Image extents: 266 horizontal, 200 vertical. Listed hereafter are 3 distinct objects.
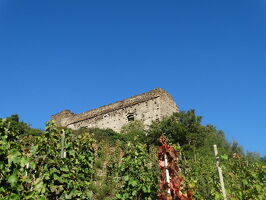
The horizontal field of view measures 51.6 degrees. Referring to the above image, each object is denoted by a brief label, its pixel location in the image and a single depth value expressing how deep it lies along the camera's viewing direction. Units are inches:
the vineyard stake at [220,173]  192.6
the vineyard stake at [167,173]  181.3
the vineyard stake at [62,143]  188.5
